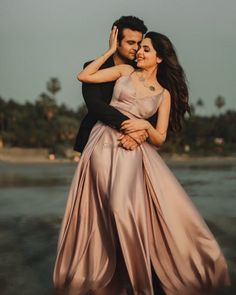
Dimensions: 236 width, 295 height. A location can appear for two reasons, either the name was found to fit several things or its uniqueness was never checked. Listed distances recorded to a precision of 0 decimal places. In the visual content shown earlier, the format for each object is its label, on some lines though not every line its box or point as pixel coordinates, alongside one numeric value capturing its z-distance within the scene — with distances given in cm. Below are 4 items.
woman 414
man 414
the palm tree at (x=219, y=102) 7194
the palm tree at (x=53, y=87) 5684
